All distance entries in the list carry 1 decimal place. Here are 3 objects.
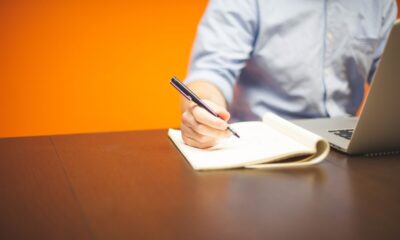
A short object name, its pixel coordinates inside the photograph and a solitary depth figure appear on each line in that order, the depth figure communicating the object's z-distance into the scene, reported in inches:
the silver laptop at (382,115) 21.7
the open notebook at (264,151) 23.2
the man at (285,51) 42.7
